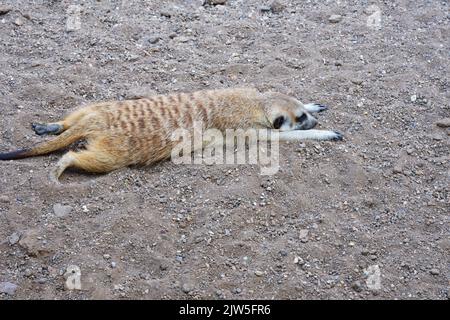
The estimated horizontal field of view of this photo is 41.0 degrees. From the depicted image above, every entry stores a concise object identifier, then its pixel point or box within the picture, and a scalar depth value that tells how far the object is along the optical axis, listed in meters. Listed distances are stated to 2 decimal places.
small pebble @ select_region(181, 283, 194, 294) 2.05
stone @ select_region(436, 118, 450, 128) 2.95
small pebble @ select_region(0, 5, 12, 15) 3.67
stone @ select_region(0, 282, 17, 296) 2.03
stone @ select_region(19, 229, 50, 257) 2.17
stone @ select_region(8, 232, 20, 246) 2.20
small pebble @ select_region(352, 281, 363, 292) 2.10
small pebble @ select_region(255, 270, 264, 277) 2.13
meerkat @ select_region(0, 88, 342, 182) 2.68
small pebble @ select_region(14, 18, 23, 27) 3.59
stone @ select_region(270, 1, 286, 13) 3.90
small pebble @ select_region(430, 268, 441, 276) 2.17
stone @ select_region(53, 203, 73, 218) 2.33
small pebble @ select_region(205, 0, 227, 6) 3.93
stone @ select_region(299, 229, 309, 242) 2.28
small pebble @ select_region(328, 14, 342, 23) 3.77
